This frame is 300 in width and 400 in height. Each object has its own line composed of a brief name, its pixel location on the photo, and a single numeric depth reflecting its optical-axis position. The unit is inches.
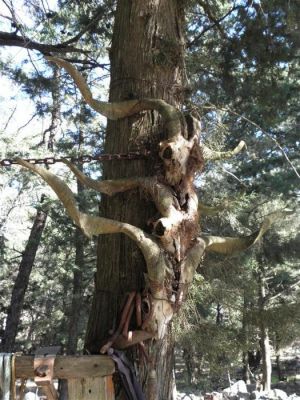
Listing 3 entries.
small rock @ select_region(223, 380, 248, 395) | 601.7
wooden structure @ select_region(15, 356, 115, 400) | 73.7
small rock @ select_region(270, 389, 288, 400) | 559.5
